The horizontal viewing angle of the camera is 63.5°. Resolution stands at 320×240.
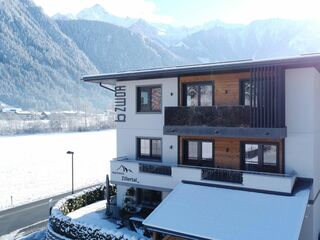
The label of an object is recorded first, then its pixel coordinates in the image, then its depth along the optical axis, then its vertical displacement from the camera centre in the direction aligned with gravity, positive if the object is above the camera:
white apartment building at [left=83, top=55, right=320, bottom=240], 11.50 -1.68
